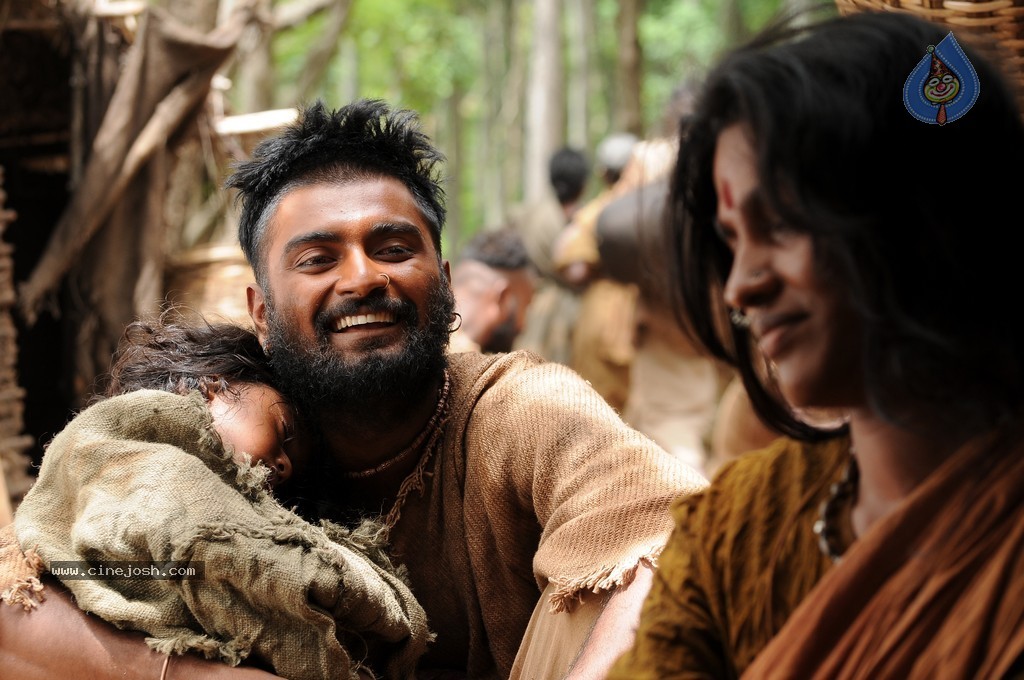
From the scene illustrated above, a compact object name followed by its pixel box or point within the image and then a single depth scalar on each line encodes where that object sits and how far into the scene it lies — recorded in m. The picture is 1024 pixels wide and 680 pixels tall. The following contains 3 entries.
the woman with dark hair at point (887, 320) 1.47
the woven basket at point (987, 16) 2.20
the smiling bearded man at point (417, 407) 2.78
